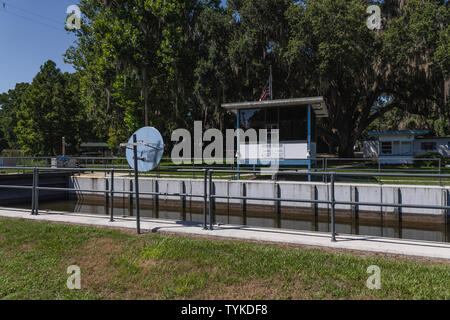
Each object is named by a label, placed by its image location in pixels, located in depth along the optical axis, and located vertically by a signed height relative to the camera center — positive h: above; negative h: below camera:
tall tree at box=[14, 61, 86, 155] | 36.47 +5.48
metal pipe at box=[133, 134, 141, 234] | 5.96 -0.32
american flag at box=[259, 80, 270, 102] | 19.37 +4.40
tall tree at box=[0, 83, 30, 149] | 61.72 +10.15
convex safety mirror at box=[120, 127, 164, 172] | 6.30 +0.29
